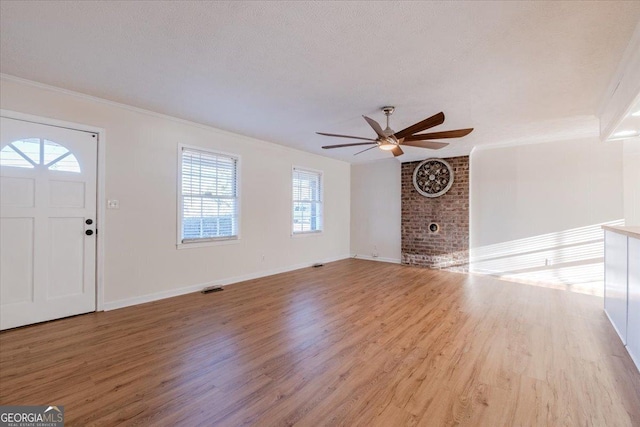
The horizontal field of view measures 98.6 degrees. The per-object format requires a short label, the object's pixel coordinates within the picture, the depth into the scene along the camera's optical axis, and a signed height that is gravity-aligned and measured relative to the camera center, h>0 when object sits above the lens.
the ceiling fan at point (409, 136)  2.77 +0.91
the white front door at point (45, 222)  2.72 -0.07
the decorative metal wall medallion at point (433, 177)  5.66 +0.81
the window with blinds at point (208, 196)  4.07 +0.31
